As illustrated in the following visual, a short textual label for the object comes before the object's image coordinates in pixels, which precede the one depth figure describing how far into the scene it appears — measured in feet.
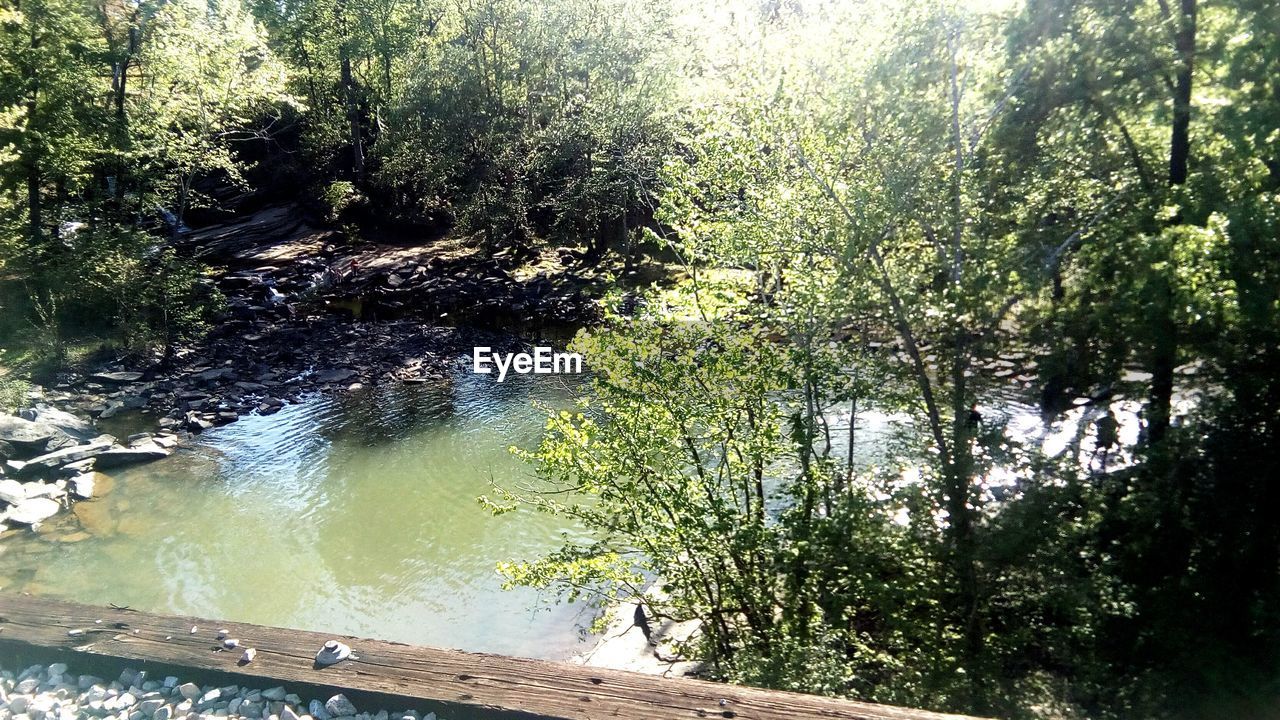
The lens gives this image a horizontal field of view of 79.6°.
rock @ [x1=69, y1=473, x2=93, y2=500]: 41.50
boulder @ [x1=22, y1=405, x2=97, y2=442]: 47.80
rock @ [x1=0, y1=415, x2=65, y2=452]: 44.73
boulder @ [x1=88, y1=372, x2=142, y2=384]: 57.47
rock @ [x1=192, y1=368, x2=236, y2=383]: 59.67
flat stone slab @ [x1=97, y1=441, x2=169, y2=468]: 45.47
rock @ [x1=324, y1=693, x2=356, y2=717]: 12.28
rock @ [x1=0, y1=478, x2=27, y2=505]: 39.86
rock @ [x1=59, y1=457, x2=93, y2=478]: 43.45
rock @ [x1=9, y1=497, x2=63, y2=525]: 38.73
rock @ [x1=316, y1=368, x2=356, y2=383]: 61.62
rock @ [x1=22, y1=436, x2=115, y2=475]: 43.39
